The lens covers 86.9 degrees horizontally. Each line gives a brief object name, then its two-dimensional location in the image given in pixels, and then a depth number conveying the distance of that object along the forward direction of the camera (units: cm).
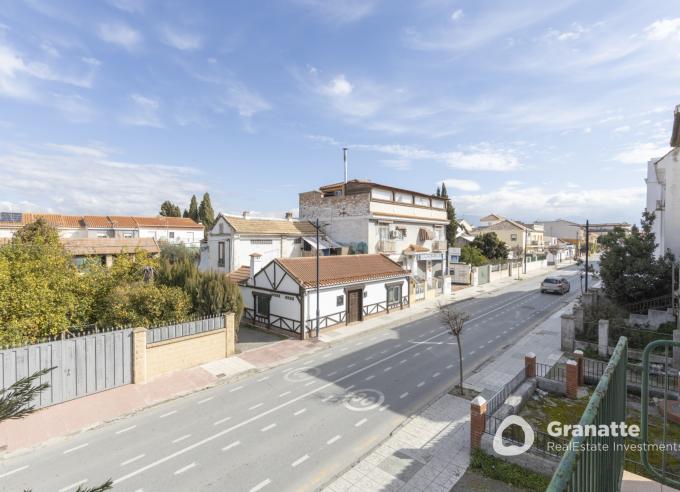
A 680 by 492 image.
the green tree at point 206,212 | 7275
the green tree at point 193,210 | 7575
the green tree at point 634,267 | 1820
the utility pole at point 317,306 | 2010
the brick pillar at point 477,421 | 904
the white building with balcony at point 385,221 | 3238
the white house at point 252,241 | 2922
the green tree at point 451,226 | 4988
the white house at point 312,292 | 2033
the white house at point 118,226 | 4759
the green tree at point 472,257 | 4288
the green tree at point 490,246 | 4981
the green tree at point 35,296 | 1239
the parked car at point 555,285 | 3368
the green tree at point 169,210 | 7325
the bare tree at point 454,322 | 1373
